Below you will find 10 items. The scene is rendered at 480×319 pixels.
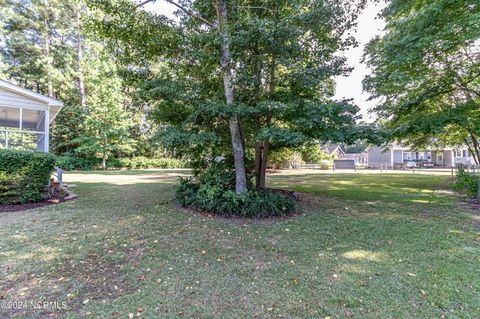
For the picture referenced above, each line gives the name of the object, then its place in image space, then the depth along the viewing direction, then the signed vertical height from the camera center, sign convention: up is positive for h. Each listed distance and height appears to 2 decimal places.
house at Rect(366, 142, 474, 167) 32.75 +0.84
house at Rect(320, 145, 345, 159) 43.68 +2.29
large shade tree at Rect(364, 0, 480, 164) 5.84 +2.92
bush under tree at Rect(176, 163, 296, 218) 5.91 -0.89
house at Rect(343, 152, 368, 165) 49.67 +1.31
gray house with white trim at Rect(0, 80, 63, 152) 8.44 +2.13
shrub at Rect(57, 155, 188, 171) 21.31 +0.16
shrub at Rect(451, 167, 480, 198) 8.52 -0.79
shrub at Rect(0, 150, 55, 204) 6.77 -0.29
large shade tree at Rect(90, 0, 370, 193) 5.76 +2.77
